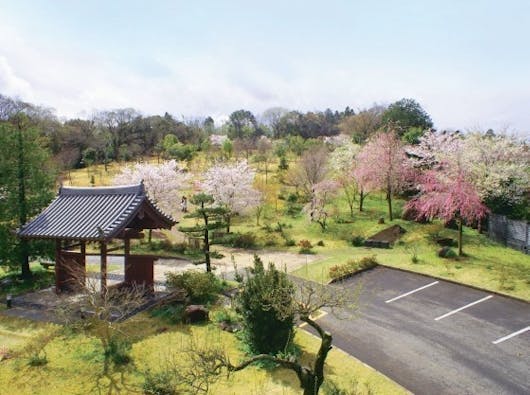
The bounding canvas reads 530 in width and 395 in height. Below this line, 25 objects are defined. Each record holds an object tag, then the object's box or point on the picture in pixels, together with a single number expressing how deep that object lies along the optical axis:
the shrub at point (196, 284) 15.39
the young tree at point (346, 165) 37.03
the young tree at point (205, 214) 18.14
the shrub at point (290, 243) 26.91
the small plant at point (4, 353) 11.70
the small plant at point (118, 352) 11.28
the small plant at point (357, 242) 26.56
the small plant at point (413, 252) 20.58
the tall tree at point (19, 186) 18.62
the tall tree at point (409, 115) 47.47
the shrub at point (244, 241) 27.69
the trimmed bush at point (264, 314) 11.20
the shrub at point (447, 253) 20.91
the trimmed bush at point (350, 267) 19.29
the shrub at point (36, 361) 11.17
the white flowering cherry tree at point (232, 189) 31.42
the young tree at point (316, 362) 7.54
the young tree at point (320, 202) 31.16
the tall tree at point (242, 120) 95.00
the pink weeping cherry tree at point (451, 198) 21.55
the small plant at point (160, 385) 9.51
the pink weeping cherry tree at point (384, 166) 32.06
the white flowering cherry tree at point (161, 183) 30.72
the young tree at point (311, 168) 35.53
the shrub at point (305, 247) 24.98
